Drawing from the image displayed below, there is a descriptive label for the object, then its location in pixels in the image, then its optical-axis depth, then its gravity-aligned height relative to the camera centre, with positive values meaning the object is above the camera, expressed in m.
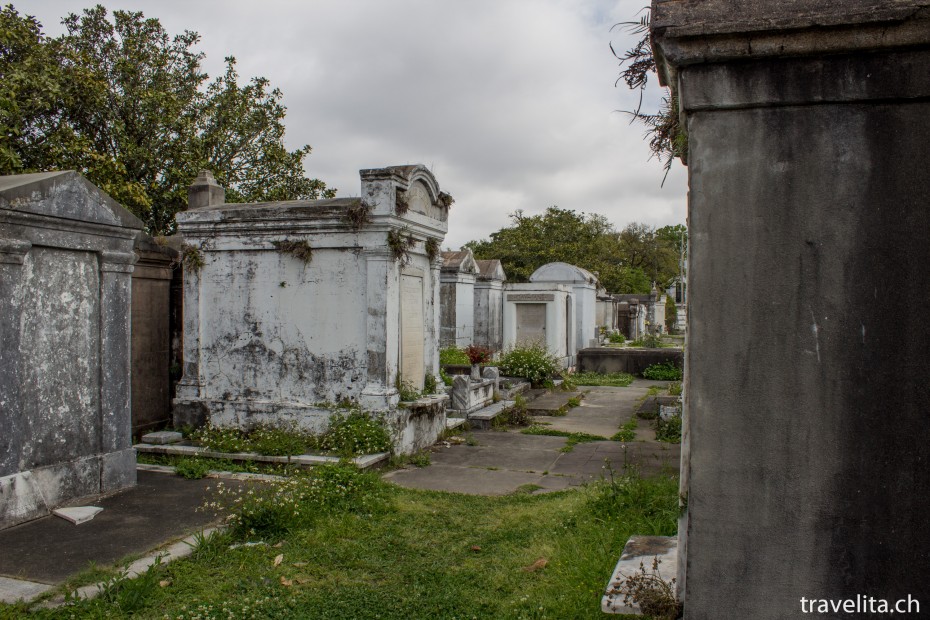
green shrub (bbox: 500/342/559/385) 13.97 -0.99
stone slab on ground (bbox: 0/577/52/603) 3.64 -1.54
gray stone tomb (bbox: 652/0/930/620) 2.02 +0.05
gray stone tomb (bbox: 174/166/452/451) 7.45 +0.16
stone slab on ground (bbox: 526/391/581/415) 11.44 -1.57
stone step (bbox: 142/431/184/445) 7.56 -1.37
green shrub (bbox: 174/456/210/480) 6.41 -1.47
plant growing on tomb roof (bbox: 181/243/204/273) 8.14 +0.75
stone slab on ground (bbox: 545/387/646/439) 10.03 -1.64
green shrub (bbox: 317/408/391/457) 7.00 -1.26
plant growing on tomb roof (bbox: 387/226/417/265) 7.40 +0.86
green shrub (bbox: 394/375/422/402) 7.68 -0.85
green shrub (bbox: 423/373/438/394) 8.54 -0.85
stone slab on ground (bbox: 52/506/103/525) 4.98 -1.50
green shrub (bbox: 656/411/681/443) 8.89 -1.54
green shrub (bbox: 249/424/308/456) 7.02 -1.33
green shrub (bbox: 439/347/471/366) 14.51 -0.84
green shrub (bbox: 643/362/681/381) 16.80 -1.36
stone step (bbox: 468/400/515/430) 9.89 -1.49
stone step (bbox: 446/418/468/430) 8.97 -1.44
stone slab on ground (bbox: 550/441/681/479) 6.93 -1.63
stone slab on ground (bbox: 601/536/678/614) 2.64 -1.12
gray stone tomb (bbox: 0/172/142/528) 4.93 -0.19
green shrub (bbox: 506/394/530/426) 10.35 -1.53
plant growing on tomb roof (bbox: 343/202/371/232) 7.38 +1.17
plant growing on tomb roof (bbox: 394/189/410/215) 7.48 +1.33
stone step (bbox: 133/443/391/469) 6.72 -1.45
